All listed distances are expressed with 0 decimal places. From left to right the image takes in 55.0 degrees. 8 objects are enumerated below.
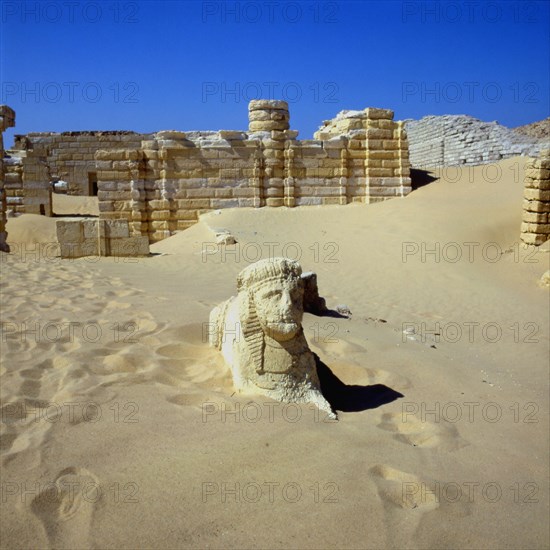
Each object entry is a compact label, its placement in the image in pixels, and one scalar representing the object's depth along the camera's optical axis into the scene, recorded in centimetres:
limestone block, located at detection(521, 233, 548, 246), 1151
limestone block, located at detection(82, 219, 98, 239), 1184
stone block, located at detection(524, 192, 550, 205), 1123
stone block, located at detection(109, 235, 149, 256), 1191
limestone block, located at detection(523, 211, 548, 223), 1138
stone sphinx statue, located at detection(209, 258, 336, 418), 373
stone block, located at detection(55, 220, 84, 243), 1171
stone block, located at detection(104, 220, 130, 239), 1198
